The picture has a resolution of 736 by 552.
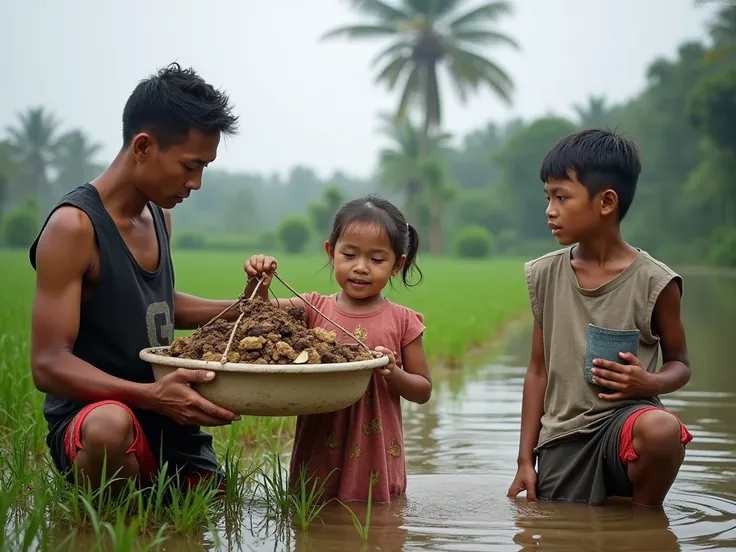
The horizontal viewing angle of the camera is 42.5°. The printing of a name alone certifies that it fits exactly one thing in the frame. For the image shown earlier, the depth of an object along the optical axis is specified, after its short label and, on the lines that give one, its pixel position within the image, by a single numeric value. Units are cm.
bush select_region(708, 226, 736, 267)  3416
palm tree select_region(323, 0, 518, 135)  4203
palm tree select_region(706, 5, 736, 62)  4292
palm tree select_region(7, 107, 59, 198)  6397
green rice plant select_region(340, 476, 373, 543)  279
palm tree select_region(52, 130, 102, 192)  6781
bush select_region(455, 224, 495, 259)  4862
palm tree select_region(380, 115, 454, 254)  4844
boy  328
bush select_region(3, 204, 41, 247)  3483
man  283
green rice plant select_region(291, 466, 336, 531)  297
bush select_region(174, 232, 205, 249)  5691
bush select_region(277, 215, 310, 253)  5053
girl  330
